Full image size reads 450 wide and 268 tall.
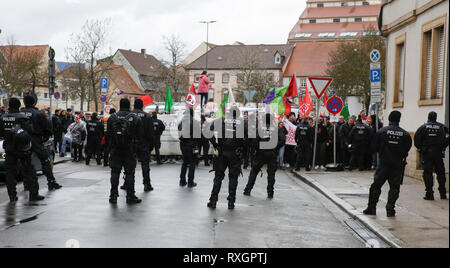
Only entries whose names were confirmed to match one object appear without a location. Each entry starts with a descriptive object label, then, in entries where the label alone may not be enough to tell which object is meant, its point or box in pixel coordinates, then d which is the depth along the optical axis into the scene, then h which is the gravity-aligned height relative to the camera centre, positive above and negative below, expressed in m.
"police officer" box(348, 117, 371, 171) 20.67 -1.22
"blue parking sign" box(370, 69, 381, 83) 16.28 +0.70
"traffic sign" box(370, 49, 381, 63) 16.84 +1.26
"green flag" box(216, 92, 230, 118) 25.33 +0.11
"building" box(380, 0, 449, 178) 17.05 +1.31
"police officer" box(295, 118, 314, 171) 20.89 -1.29
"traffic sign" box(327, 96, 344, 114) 21.62 -0.07
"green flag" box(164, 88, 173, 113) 29.12 -0.12
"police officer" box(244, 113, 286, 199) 13.00 -1.04
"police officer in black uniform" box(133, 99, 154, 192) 12.91 -0.95
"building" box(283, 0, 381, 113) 122.06 +16.19
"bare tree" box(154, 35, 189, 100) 67.25 +3.08
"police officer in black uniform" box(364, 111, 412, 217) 10.62 -0.82
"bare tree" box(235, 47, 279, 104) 72.44 +2.77
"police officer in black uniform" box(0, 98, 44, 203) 11.59 -0.94
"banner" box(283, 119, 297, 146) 22.58 -1.12
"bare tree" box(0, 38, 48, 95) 48.12 +2.05
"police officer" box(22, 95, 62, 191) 12.32 -0.54
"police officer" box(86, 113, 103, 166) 21.91 -1.31
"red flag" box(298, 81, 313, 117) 25.46 -0.14
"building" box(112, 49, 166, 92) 108.12 +5.67
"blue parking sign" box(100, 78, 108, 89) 29.38 +0.75
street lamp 71.80 +8.59
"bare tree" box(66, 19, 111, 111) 50.53 +3.98
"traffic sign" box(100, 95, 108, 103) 29.39 +0.06
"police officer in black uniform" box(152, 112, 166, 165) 19.91 -0.87
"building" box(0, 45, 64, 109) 48.53 +2.73
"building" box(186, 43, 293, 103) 100.44 +6.15
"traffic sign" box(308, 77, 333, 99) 20.76 +0.60
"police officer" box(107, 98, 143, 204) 11.55 -0.81
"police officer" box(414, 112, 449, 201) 12.92 -0.88
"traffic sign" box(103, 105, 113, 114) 29.35 -0.48
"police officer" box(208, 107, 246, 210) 11.44 -0.89
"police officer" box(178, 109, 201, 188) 14.86 -1.06
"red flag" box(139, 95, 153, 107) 29.81 +0.03
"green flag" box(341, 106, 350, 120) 27.94 -0.39
